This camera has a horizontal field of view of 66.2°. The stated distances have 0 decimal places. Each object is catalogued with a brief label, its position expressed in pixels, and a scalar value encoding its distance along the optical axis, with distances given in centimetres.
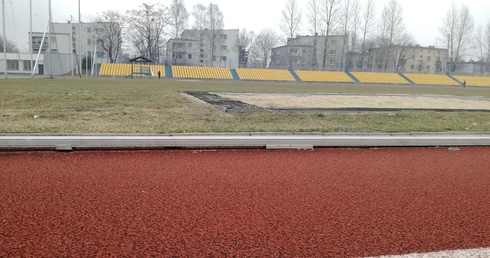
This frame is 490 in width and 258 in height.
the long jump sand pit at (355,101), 1345
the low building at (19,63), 3063
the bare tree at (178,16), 7166
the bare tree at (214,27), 7400
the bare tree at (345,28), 6981
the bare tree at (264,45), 9394
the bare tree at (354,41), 7136
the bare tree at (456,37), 7606
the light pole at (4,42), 2858
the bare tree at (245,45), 9250
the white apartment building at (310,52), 7024
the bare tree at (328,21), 6869
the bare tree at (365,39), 7118
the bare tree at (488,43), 8044
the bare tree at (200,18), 7725
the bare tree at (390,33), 7175
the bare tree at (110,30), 6688
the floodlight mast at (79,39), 4050
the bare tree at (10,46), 2963
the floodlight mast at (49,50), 3462
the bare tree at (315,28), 6944
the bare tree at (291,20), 6981
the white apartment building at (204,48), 7525
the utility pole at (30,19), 3242
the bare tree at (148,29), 6875
